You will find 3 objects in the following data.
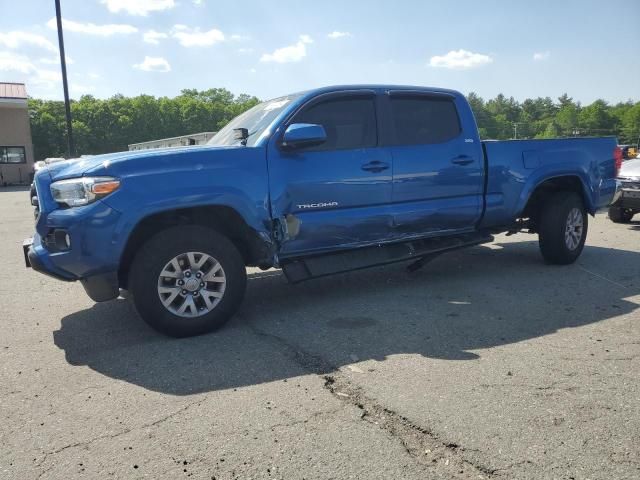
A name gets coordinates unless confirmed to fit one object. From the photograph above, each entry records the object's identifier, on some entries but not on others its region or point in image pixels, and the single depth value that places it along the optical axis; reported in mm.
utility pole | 15723
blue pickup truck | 4062
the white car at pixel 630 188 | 9867
